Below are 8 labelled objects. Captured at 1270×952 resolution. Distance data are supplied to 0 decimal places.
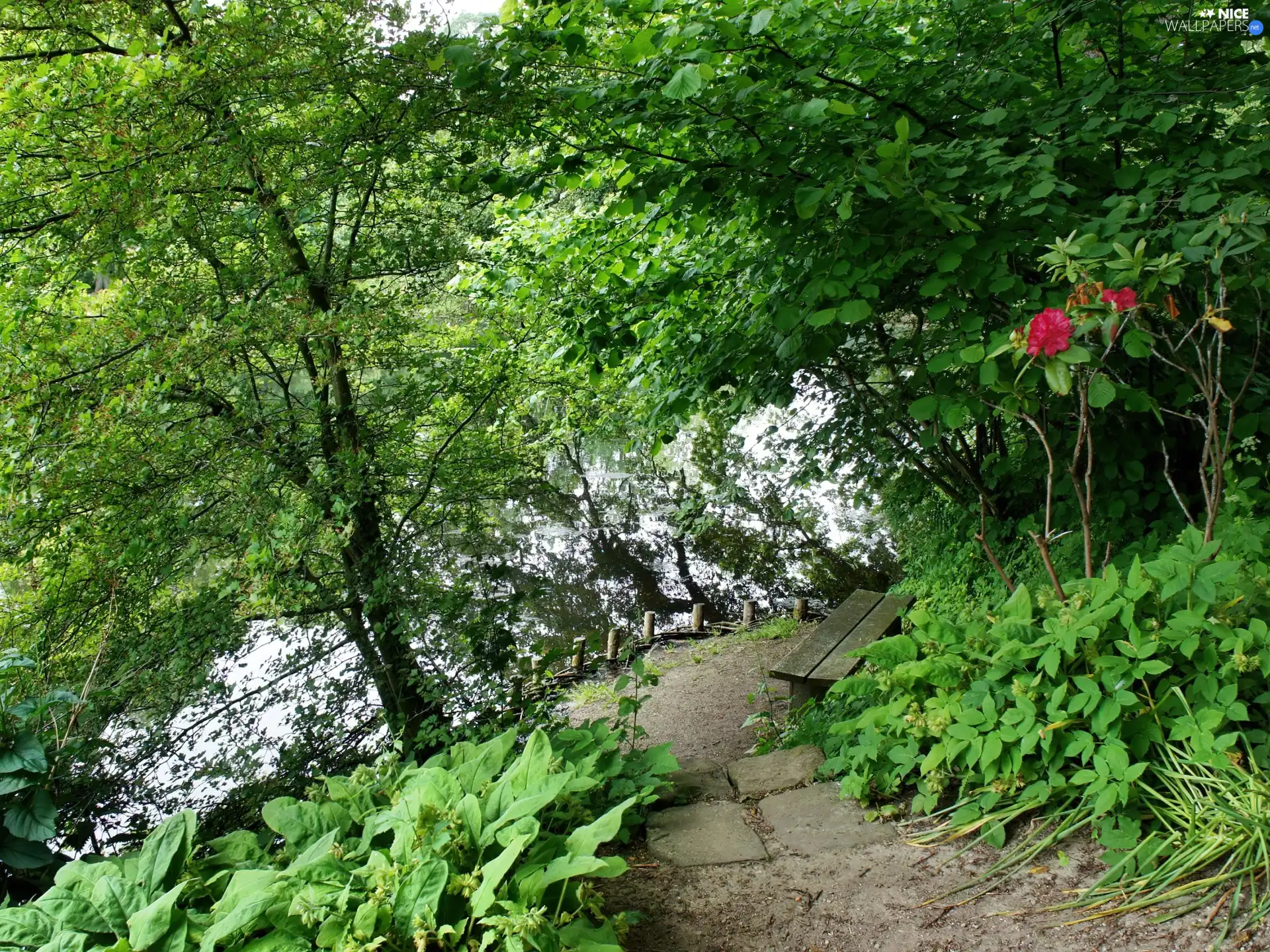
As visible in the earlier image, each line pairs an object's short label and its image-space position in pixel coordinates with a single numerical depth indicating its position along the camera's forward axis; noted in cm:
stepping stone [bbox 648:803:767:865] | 268
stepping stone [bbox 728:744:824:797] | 321
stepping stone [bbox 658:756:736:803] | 322
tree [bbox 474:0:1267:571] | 274
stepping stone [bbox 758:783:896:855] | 268
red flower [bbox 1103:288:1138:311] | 221
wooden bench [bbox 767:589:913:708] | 509
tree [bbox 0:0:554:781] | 292
